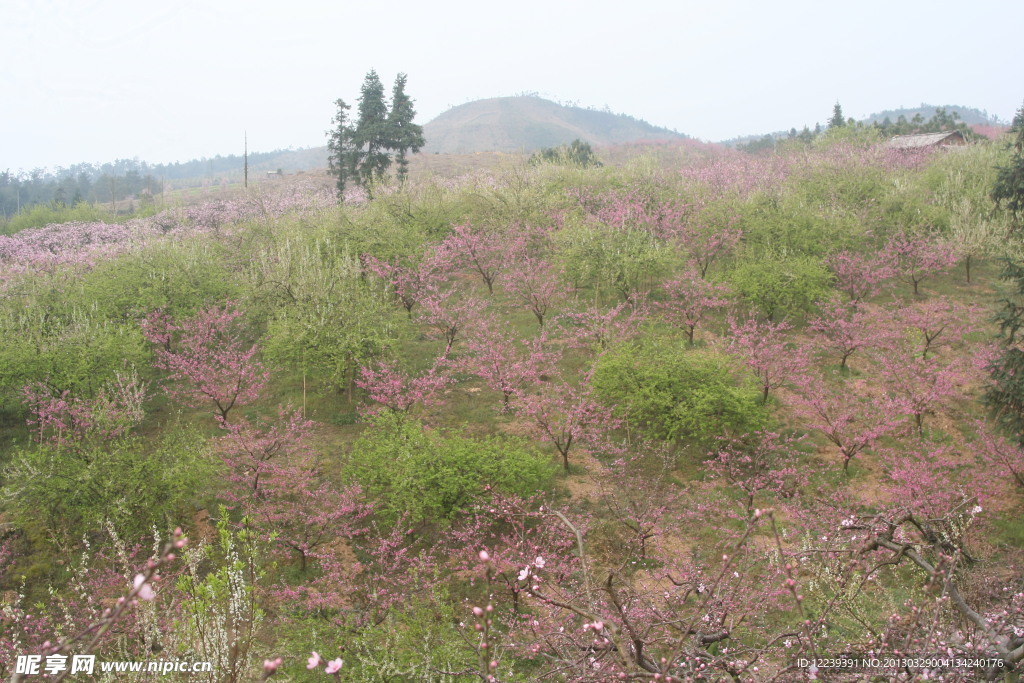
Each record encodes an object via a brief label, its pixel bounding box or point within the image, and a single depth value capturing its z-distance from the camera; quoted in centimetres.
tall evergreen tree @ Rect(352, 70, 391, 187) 3781
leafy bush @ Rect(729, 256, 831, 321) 1853
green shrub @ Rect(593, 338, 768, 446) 1278
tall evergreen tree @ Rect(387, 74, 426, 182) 3825
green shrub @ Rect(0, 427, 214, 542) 1036
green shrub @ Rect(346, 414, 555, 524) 1035
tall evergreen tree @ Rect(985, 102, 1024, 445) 1052
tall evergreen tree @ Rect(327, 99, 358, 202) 3878
